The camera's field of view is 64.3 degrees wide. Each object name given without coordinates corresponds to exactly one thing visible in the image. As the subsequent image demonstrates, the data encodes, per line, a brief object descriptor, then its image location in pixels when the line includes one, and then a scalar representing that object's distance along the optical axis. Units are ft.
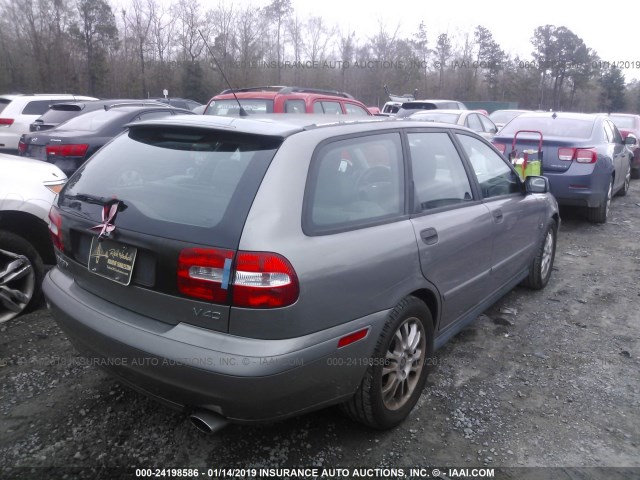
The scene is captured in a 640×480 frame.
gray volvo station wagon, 6.93
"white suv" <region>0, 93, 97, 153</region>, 33.27
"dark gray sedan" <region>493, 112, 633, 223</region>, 23.58
